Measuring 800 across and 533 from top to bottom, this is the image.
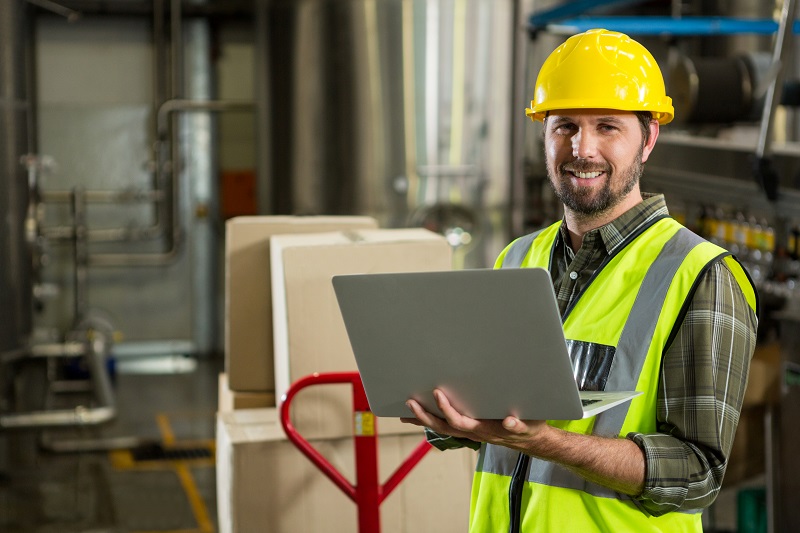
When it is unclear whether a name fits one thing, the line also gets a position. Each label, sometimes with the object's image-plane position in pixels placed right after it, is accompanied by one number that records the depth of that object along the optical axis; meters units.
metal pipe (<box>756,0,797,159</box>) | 3.78
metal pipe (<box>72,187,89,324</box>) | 7.51
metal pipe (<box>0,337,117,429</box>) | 6.47
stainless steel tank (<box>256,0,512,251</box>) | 6.61
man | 1.62
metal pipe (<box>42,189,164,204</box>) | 8.48
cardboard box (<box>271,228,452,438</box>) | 3.16
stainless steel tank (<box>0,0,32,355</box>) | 6.09
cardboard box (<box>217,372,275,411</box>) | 3.58
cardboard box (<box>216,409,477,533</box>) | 3.13
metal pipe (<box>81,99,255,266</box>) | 8.48
